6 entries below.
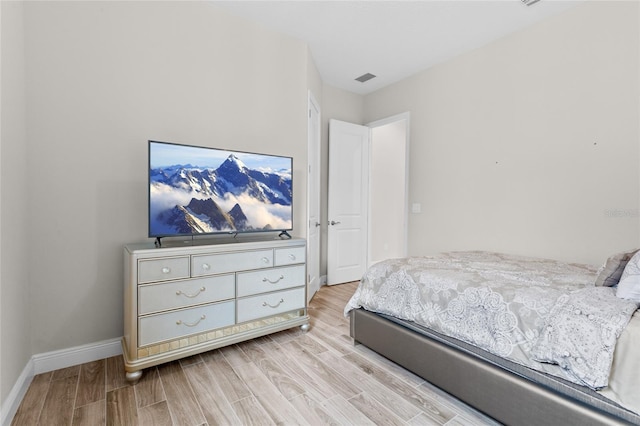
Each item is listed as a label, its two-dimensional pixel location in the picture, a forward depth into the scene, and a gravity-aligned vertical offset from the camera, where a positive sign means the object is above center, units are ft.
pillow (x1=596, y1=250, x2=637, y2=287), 4.95 -0.96
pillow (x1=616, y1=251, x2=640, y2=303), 4.35 -1.04
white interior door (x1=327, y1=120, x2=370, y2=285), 13.51 +0.47
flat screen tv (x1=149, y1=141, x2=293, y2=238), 6.87 +0.52
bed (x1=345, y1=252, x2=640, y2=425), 3.82 -1.96
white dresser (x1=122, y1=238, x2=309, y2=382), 6.18 -2.01
